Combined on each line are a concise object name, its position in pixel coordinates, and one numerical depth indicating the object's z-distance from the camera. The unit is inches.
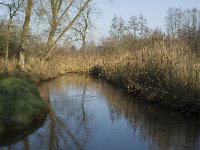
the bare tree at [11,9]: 565.9
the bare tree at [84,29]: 997.8
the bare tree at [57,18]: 703.5
